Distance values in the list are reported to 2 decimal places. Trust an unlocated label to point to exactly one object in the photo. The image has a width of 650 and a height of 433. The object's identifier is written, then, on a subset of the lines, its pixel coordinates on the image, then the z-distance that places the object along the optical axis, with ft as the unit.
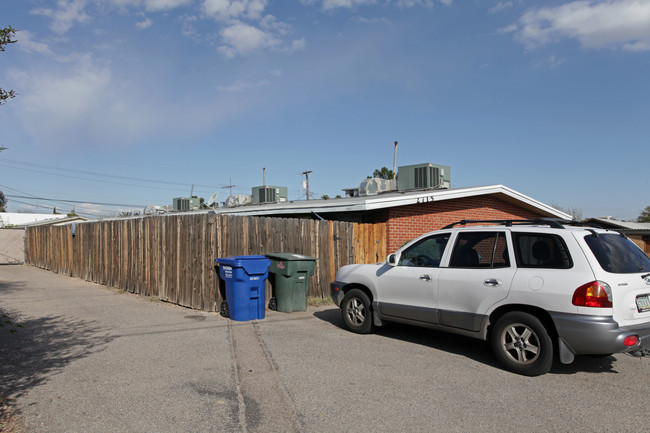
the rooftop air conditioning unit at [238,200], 70.18
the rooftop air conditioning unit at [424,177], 48.60
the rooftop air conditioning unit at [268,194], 67.41
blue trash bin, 27.37
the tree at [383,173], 136.36
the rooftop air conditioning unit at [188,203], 86.69
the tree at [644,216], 174.56
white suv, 16.43
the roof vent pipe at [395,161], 92.79
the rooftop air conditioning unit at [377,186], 53.47
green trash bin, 30.17
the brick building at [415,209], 41.14
